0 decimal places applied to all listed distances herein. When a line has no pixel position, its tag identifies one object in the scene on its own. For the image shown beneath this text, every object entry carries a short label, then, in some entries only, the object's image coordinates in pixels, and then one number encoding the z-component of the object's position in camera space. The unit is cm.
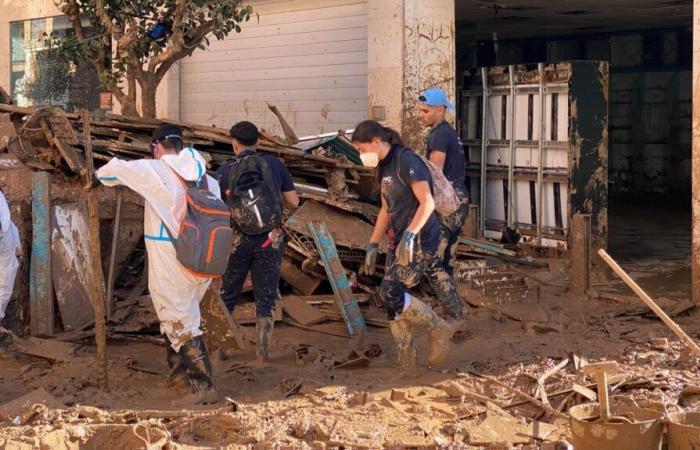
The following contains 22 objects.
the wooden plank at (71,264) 869
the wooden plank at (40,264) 855
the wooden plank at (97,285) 676
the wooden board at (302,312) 904
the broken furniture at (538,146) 1173
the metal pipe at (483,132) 1286
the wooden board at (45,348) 781
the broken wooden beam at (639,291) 553
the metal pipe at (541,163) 1207
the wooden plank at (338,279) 893
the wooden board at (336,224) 966
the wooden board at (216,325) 762
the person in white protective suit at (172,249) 648
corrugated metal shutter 1380
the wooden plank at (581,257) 1002
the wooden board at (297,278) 970
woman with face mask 721
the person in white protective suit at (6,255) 789
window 1780
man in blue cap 843
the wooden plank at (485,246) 1053
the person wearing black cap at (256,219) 761
